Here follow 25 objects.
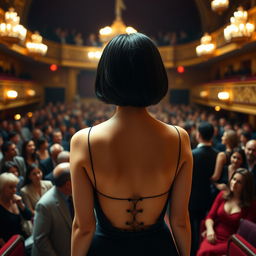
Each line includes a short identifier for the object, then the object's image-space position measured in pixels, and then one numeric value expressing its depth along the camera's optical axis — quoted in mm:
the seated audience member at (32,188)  3867
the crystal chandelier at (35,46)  12618
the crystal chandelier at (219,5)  9716
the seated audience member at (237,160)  4520
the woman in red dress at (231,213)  3342
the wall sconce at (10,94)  10484
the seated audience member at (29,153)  5508
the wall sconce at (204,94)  15391
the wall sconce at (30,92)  14727
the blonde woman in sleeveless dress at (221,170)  4128
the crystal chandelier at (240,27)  9016
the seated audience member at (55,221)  2764
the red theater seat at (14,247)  2311
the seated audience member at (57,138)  6723
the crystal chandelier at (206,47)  13375
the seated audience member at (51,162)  5285
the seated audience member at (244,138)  6609
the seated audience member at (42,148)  5951
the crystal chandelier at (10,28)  9180
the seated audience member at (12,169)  4324
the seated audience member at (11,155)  5216
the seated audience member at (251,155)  4723
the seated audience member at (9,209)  3254
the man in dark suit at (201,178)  3815
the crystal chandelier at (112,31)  12461
